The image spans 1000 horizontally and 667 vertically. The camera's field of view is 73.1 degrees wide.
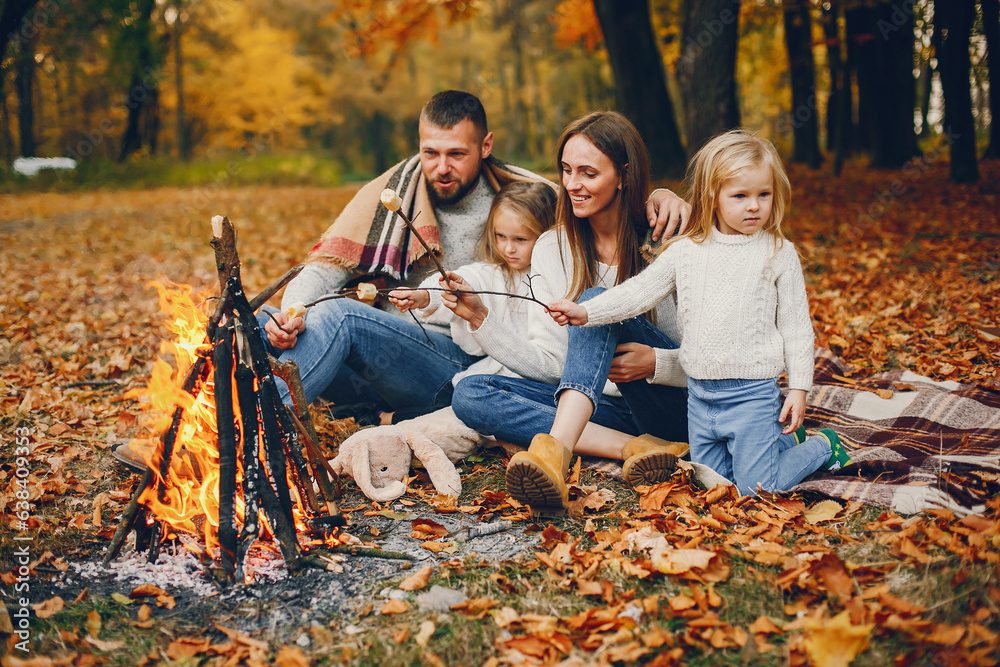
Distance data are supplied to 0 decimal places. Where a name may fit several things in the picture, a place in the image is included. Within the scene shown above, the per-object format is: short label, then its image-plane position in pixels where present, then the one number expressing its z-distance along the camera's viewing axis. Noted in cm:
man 321
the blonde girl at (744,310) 265
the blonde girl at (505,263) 330
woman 283
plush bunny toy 294
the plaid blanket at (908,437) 250
